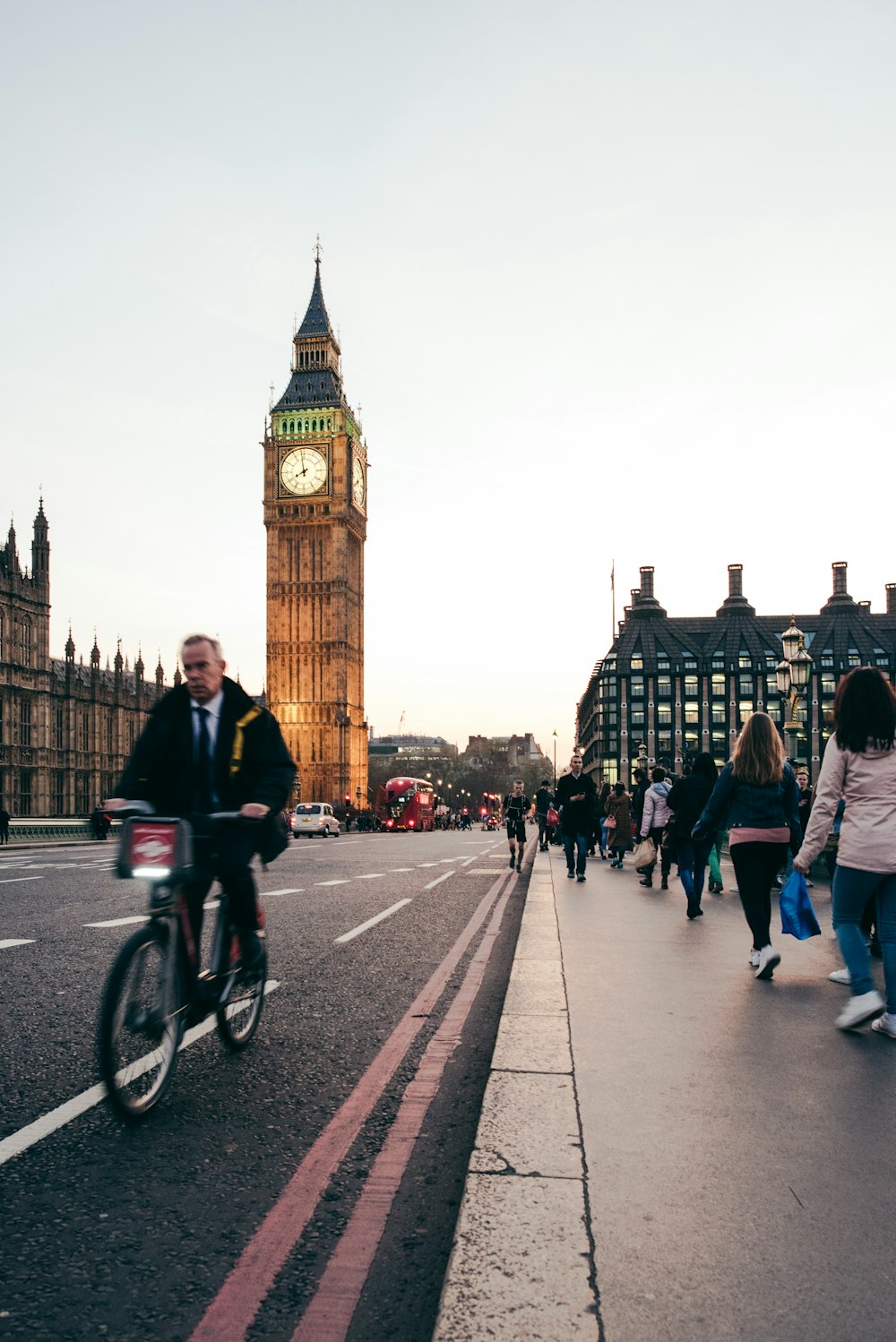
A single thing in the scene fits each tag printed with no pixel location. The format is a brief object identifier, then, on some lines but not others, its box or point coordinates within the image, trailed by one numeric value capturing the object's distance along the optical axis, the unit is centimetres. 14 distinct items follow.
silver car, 4372
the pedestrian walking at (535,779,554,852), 2178
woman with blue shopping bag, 539
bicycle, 386
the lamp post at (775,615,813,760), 1908
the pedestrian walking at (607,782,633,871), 1991
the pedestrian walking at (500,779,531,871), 1936
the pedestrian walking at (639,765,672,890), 1464
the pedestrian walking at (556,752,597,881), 1581
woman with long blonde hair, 703
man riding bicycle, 464
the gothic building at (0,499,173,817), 6512
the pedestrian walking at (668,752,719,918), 1115
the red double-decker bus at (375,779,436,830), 6181
